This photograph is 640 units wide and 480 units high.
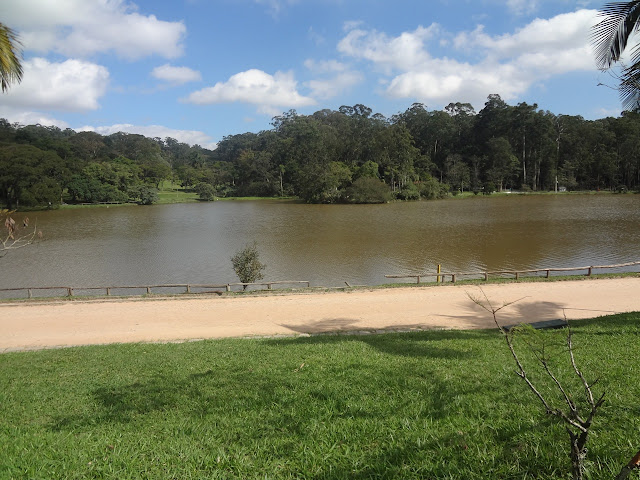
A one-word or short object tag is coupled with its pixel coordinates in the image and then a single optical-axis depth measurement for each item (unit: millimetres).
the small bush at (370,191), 60469
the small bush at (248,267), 16297
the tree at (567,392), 2072
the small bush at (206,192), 77000
